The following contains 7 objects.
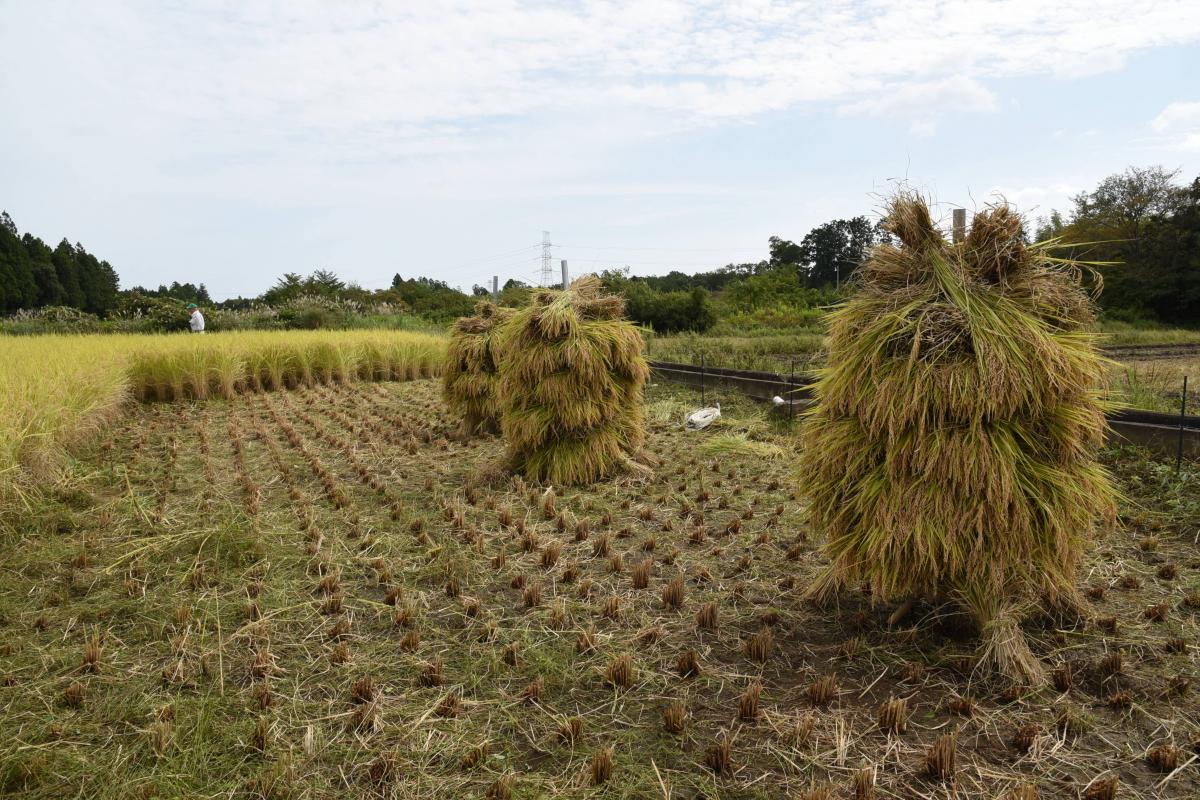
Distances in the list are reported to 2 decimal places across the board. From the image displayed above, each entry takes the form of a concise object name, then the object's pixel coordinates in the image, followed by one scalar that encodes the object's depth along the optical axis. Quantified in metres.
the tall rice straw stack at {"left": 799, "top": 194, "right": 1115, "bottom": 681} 2.65
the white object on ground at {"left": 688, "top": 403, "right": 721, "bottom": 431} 7.98
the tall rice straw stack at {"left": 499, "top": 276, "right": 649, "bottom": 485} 5.83
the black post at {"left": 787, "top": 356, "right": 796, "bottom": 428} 8.00
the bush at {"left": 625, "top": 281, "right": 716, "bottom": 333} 22.92
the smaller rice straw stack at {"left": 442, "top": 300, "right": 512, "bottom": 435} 8.05
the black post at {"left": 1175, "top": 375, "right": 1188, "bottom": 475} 4.75
